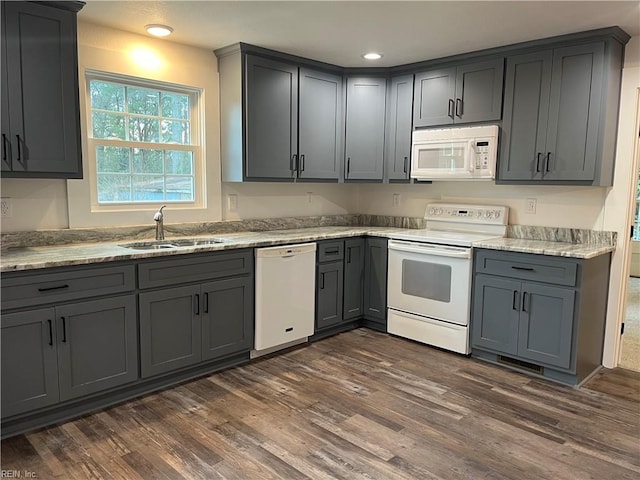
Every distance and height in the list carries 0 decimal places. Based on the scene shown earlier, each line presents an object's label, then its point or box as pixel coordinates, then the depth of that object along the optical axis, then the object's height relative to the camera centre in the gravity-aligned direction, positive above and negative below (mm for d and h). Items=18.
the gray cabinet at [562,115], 3174 +525
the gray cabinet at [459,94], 3641 +758
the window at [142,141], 3247 +300
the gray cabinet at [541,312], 3078 -842
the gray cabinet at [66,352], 2363 -910
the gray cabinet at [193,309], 2850 -811
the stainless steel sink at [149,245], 3086 -425
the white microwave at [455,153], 3652 +282
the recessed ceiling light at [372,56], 3822 +1066
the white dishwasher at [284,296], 3441 -839
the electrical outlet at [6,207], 2800 -158
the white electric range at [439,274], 3598 -691
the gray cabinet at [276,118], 3648 +552
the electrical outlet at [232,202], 3934 -148
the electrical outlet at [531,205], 3752 -125
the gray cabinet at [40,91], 2486 +490
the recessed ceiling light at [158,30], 3129 +1028
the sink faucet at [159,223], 3312 -282
